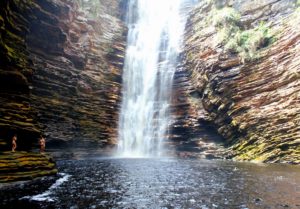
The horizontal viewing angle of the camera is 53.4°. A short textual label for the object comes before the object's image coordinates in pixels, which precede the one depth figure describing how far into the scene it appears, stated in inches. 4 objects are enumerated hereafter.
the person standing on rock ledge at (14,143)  519.2
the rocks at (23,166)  447.5
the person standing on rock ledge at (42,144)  772.0
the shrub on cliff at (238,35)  1091.2
